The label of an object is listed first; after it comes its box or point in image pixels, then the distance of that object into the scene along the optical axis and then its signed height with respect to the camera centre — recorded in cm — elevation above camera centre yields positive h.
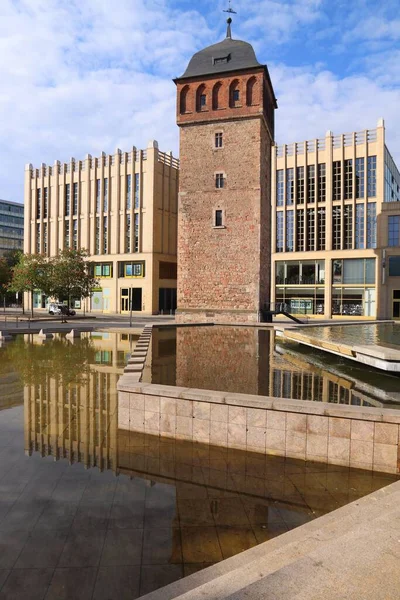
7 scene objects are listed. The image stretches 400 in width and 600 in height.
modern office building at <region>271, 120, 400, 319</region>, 4453 +750
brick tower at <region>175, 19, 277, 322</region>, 3125 +821
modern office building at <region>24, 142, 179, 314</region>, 5453 +995
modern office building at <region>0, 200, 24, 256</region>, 10962 +1789
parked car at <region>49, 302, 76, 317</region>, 5144 -163
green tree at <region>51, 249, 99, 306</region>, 4056 +177
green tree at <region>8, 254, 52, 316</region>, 4059 +165
